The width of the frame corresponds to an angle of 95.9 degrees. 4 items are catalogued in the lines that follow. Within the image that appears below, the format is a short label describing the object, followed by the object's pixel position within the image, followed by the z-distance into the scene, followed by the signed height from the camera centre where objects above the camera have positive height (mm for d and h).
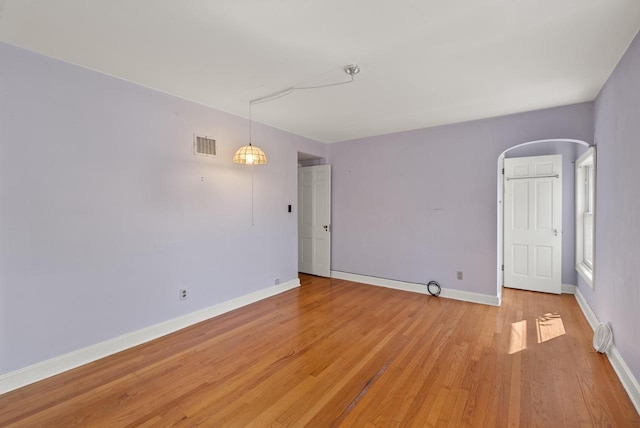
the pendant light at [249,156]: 3336 +633
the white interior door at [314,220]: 5719 -205
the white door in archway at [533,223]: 4578 -232
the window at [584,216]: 3883 -106
